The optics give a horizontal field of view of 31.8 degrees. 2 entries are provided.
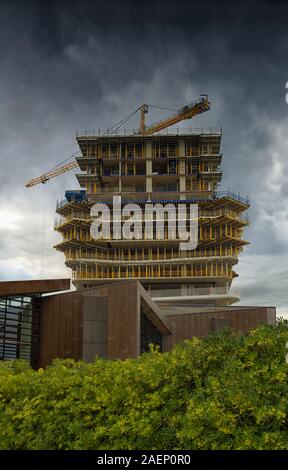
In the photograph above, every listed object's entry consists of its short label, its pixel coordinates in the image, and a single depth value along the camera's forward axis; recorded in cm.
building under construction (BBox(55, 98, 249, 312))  8169
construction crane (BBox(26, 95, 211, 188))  10538
